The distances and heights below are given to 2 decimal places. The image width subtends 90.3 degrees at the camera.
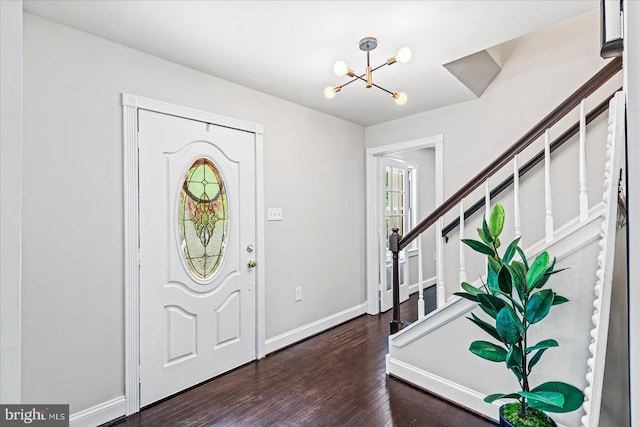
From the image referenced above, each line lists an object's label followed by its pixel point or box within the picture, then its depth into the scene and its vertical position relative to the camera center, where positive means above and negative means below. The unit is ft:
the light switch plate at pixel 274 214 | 9.80 +0.01
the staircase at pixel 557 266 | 4.76 -0.94
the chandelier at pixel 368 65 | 5.89 +2.93
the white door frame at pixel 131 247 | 6.82 -0.70
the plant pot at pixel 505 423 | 5.19 -3.48
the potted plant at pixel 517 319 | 4.97 -1.75
